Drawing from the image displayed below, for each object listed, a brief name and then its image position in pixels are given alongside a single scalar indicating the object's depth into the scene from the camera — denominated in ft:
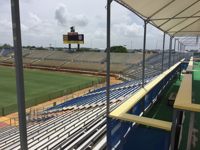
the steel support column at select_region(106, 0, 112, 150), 9.85
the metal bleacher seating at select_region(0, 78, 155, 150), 15.38
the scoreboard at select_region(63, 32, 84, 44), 139.73
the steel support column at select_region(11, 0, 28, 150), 4.44
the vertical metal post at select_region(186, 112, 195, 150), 8.91
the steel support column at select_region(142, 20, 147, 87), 17.31
